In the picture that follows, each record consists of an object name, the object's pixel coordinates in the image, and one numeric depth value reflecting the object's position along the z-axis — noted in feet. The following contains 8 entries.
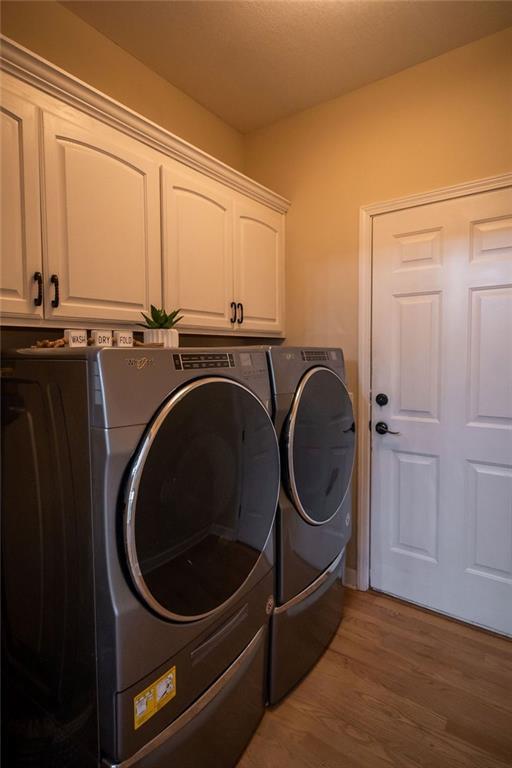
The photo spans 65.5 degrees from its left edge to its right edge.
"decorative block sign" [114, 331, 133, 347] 4.45
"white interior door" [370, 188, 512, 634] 6.10
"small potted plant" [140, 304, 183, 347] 4.96
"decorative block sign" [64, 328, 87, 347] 3.95
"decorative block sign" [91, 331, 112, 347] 4.31
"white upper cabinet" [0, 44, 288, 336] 3.95
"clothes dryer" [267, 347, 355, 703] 4.76
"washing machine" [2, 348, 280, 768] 2.88
